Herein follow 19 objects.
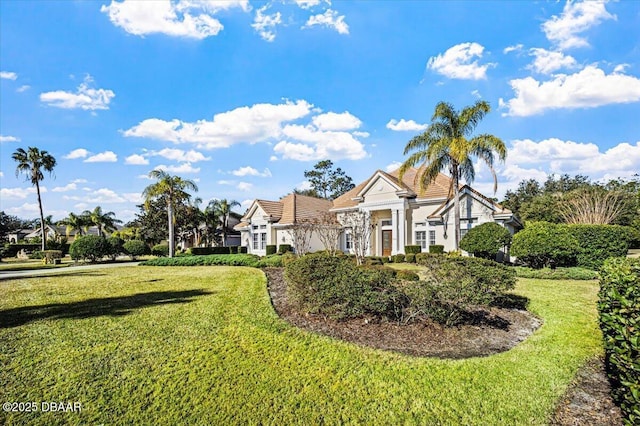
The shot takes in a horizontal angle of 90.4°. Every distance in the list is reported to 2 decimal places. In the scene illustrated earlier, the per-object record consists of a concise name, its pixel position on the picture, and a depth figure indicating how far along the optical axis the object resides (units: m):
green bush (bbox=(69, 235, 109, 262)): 23.41
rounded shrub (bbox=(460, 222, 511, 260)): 16.59
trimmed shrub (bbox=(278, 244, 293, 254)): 26.66
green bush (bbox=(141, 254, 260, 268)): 18.34
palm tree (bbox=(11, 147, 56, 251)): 32.41
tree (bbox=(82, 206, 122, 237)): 46.00
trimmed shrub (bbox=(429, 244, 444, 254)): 20.77
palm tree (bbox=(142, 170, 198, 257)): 25.31
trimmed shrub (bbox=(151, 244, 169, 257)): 34.78
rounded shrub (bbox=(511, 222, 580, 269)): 14.21
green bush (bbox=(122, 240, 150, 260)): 26.81
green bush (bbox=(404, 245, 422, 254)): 21.61
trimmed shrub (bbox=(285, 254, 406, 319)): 6.21
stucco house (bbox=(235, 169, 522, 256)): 19.98
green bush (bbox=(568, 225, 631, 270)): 14.38
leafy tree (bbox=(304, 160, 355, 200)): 52.12
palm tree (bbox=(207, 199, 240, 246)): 40.50
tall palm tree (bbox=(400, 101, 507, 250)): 17.97
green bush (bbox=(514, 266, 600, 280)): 12.90
